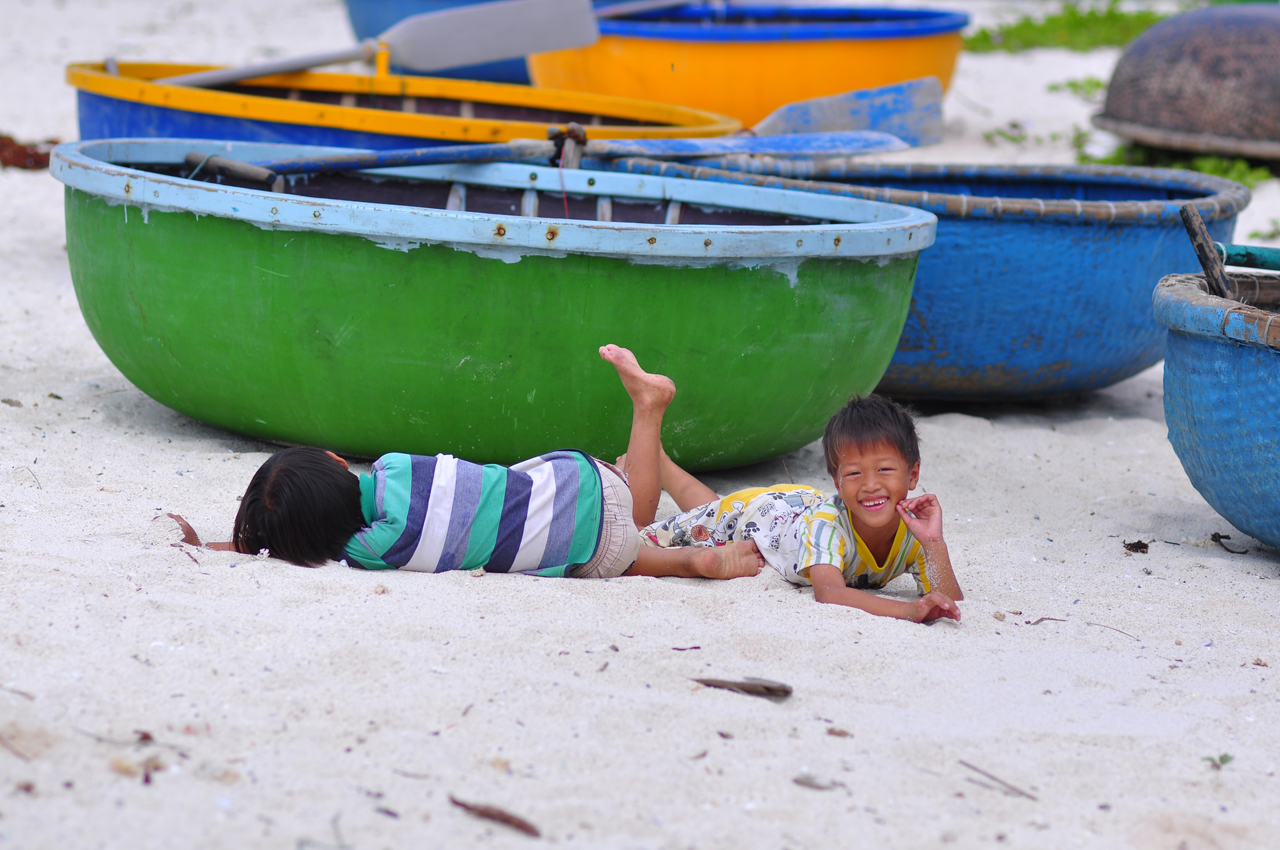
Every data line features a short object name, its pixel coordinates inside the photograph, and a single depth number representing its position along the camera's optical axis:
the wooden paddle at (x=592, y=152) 7.12
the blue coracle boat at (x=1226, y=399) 4.95
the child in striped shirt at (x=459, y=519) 4.45
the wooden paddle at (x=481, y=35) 10.84
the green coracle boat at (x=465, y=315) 5.43
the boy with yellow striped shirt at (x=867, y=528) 4.64
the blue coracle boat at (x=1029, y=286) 7.39
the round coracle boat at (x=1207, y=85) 14.39
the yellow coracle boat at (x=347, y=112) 8.77
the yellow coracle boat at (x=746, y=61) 14.48
